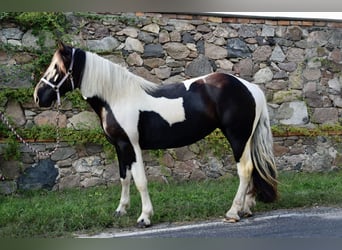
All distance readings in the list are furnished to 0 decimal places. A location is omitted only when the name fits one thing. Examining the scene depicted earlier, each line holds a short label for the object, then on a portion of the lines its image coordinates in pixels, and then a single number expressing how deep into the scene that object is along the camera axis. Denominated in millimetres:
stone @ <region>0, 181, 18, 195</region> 7707
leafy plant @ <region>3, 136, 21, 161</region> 7703
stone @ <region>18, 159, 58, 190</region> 7840
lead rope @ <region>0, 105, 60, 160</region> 7596
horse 5234
